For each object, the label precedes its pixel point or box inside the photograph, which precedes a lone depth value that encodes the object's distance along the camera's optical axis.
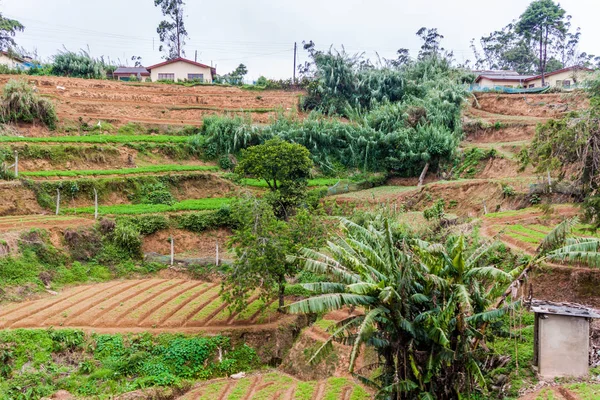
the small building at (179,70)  48.81
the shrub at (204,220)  26.47
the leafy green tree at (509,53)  70.44
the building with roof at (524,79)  47.00
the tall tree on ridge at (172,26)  55.66
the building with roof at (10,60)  47.09
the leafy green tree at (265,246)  16.59
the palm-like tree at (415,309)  10.17
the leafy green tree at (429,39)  61.25
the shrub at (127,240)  23.61
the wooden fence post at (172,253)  23.38
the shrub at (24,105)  32.25
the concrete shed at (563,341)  11.37
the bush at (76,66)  44.00
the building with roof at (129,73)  49.66
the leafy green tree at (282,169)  27.66
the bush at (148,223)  25.17
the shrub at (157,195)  28.88
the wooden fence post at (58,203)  25.08
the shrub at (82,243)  22.69
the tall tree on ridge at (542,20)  52.53
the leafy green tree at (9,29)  50.31
